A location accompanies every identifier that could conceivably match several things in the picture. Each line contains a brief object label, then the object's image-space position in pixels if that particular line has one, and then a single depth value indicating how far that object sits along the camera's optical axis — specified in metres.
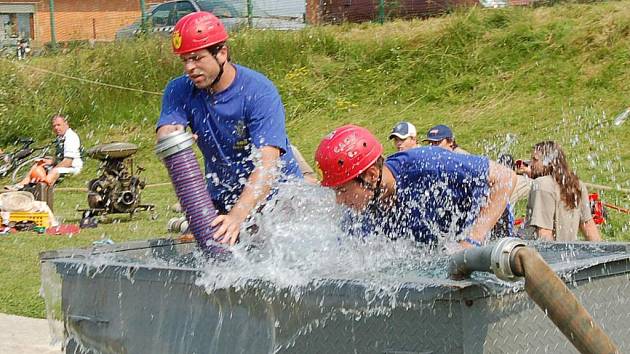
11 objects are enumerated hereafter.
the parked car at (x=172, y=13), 35.33
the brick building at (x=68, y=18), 41.10
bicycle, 29.35
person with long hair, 12.77
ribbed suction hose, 7.55
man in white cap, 14.74
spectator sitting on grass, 24.63
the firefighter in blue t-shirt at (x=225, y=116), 8.36
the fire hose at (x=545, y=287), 5.13
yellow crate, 21.61
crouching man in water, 7.17
